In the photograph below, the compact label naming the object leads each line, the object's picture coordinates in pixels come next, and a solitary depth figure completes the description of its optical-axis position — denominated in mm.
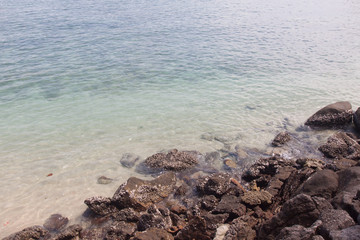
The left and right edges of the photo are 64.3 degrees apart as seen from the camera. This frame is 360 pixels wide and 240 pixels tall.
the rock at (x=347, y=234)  3994
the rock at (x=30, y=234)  6384
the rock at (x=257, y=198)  6730
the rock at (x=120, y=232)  6141
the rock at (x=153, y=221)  6215
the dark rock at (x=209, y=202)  7070
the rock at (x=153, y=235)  5610
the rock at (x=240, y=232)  5480
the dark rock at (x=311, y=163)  8172
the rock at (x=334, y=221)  4387
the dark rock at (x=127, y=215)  6750
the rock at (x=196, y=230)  5789
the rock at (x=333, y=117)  11484
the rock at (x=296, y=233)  4301
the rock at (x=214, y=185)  7496
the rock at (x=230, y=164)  9119
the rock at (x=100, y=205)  7104
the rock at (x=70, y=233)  6262
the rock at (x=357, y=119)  11097
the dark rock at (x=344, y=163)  7479
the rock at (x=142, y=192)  7188
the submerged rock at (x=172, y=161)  8924
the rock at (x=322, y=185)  6068
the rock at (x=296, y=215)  5070
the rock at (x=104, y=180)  8570
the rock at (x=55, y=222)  6889
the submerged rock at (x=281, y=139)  10341
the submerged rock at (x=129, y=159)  9422
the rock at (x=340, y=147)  9231
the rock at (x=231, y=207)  6488
